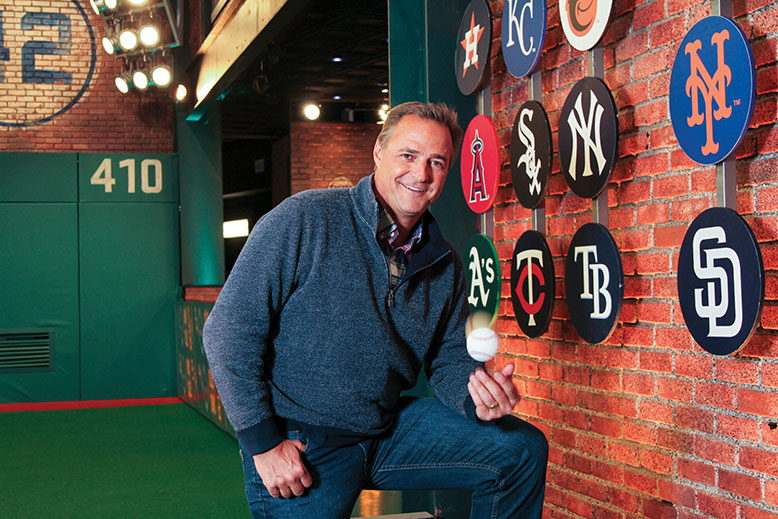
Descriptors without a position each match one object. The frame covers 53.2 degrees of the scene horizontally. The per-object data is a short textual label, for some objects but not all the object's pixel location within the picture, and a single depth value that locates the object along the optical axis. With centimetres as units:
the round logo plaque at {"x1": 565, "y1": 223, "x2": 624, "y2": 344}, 270
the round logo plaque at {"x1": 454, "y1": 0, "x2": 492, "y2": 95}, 349
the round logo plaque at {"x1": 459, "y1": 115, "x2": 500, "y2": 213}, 351
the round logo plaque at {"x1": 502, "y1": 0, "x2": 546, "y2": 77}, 311
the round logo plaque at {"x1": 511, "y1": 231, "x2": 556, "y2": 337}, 313
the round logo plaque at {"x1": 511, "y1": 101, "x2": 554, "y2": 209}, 311
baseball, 211
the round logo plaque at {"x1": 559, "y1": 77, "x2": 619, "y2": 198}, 267
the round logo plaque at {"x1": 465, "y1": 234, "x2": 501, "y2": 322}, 352
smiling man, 199
